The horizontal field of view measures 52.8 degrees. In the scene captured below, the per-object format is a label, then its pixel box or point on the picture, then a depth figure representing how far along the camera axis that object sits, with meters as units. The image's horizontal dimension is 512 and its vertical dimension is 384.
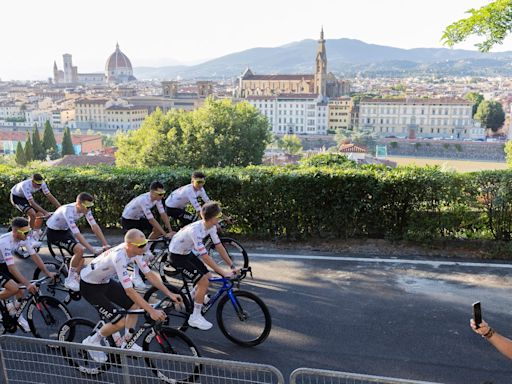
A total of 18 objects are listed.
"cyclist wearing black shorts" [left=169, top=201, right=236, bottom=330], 6.66
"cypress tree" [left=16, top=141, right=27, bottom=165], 96.31
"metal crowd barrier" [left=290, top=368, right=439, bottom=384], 3.44
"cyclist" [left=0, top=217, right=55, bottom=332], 6.55
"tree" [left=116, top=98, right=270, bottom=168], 45.85
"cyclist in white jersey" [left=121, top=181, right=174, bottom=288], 8.48
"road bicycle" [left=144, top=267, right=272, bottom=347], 6.58
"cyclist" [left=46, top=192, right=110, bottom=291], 7.76
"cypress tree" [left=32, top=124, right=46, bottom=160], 104.88
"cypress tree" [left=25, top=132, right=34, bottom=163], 98.00
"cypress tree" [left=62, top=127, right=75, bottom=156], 108.00
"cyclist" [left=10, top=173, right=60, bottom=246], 10.12
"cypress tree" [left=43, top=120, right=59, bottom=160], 106.31
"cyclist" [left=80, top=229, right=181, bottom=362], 5.62
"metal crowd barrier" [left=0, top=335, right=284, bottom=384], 4.67
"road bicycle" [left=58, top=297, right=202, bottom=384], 5.05
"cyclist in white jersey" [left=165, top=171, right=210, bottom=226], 9.14
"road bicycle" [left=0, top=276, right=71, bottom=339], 6.75
